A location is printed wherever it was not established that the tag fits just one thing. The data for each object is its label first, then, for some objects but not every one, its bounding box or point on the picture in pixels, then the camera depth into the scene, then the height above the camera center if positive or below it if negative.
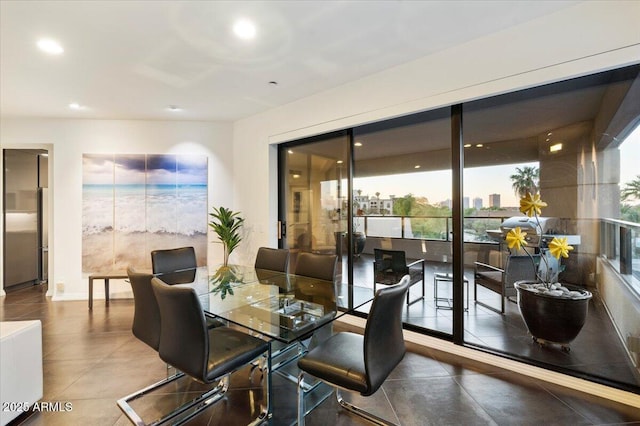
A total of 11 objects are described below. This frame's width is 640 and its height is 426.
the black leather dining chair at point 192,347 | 1.56 -0.84
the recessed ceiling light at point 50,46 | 2.57 +1.55
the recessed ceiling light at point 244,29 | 2.34 +1.56
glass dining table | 1.92 -0.75
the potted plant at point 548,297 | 2.36 -0.73
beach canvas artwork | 4.71 +0.08
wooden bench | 4.21 -0.96
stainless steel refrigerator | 5.09 -0.08
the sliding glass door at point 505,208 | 2.24 +0.03
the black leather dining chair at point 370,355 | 1.50 -0.87
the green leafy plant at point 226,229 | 4.54 -0.27
